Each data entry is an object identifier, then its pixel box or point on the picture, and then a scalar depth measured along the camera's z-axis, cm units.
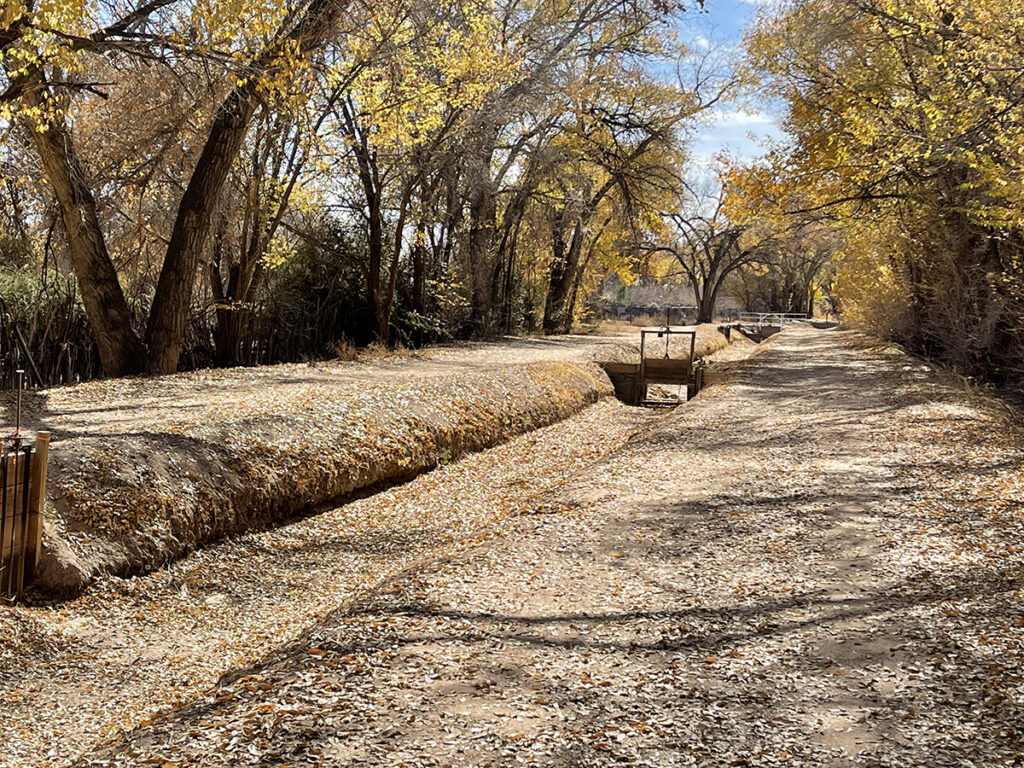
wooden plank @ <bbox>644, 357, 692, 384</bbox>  1722
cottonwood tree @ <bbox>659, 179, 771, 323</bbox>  4354
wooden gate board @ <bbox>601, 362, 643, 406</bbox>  1766
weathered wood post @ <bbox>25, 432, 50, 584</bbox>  500
